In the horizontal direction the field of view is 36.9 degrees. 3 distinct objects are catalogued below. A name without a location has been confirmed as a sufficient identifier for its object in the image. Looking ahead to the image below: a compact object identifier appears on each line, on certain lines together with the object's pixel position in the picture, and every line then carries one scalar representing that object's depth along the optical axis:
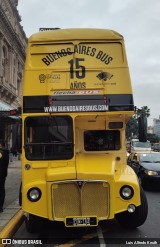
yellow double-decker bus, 4.13
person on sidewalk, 5.76
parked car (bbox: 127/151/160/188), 8.71
